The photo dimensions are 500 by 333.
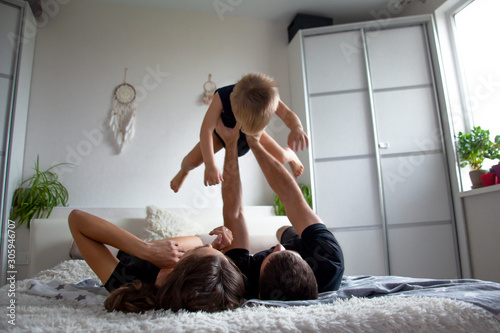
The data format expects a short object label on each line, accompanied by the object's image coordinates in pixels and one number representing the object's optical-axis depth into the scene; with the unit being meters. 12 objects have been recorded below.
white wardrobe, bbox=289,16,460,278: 3.38
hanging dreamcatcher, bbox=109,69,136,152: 3.60
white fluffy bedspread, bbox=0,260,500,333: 0.79
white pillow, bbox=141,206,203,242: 2.46
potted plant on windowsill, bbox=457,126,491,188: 3.06
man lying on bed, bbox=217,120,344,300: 1.19
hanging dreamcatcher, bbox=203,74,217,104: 3.84
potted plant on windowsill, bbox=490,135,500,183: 2.88
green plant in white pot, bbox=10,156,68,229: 3.01
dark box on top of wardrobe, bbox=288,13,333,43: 4.02
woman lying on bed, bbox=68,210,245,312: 1.01
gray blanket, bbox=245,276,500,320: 1.01
